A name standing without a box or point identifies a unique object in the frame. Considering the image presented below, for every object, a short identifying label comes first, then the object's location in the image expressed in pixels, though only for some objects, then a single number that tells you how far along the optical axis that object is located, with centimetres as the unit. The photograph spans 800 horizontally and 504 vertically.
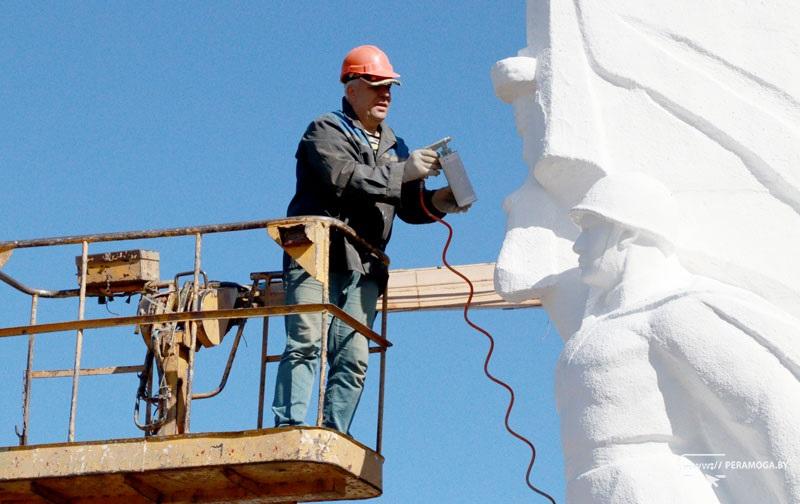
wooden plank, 1367
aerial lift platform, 1049
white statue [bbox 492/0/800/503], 914
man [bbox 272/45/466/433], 1061
